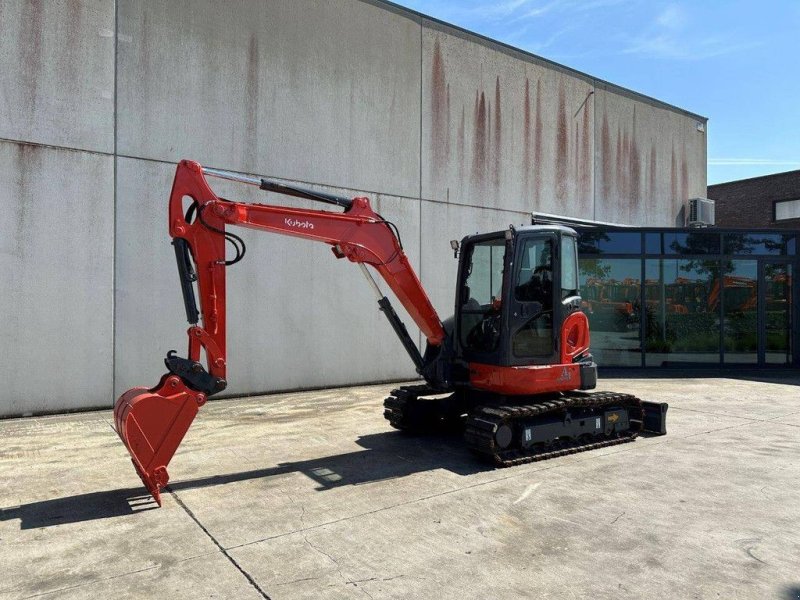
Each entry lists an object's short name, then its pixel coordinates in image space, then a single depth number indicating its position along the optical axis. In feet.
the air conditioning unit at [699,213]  57.88
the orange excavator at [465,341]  17.08
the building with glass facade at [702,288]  46.21
